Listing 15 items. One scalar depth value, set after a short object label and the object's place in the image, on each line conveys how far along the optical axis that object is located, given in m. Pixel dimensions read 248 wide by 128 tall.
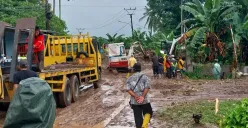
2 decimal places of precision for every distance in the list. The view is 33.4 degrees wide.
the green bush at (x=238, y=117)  5.52
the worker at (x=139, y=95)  7.78
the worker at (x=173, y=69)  24.28
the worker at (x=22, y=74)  8.98
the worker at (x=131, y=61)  25.88
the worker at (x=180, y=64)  25.31
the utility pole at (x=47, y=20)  26.47
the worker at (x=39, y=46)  12.31
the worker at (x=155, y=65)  24.64
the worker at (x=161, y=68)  25.28
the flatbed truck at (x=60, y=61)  11.29
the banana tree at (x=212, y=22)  25.73
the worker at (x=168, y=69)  24.19
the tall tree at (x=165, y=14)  46.33
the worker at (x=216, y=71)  23.71
